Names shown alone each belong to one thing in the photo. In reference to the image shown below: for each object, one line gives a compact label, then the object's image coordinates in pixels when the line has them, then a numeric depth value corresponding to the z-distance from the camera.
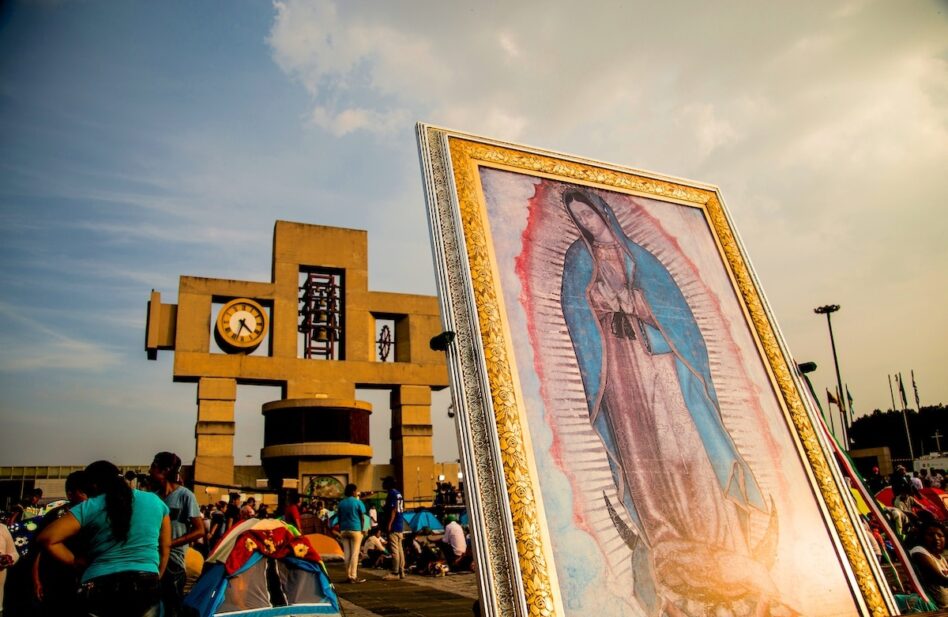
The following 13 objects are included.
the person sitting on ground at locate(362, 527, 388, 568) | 11.86
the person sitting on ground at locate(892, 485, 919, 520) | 8.97
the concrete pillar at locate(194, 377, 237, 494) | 23.95
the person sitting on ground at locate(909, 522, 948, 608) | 4.96
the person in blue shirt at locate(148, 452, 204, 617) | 4.40
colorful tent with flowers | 5.05
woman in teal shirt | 2.96
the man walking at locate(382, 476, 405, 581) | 9.36
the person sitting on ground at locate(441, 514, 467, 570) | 10.09
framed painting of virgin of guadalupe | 3.58
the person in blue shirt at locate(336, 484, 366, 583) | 9.13
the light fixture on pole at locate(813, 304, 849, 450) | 27.00
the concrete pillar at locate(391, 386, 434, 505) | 26.27
